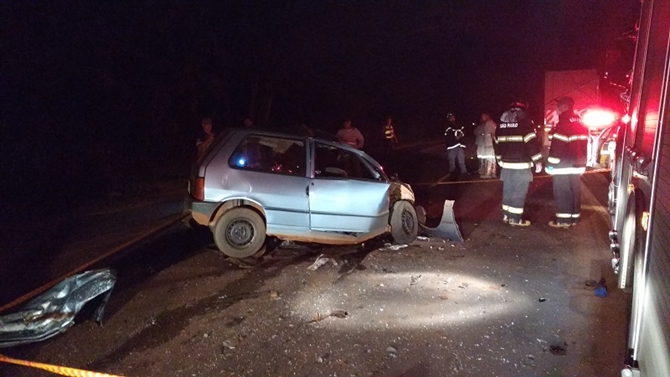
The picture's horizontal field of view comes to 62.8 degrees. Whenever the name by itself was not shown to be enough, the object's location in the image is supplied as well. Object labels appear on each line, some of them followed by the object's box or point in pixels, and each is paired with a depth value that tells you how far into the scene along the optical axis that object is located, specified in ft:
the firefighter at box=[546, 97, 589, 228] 27.14
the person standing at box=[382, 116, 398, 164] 52.00
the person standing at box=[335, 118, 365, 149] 39.50
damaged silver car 22.45
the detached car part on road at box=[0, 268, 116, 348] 15.39
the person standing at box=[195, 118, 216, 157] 30.72
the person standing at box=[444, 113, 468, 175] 47.32
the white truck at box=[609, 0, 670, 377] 9.34
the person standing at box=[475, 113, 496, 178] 44.98
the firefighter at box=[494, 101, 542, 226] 27.43
